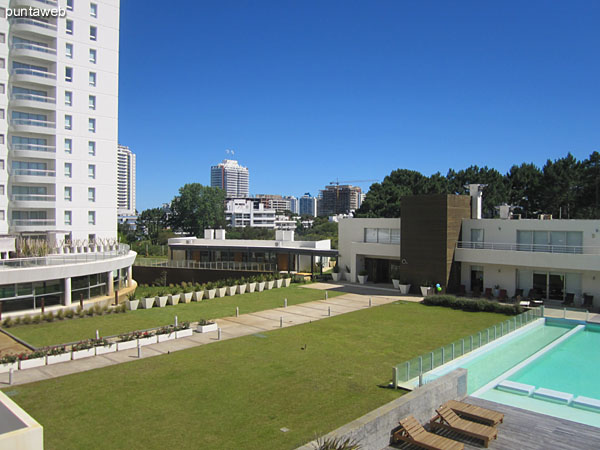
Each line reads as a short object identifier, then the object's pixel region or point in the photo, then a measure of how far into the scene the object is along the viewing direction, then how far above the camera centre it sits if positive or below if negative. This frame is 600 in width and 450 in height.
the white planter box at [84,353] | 16.97 -5.11
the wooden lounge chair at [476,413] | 11.40 -4.93
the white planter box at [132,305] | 27.06 -5.15
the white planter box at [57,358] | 16.28 -5.11
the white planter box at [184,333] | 20.26 -5.14
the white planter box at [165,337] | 19.65 -5.16
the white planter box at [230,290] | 33.28 -5.14
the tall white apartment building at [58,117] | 36.91 +8.73
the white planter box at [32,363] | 15.65 -5.10
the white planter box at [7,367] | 15.28 -5.08
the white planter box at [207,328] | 21.24 -5.13
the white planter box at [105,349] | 17.55 -5.13
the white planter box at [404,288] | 33.68 -4.92
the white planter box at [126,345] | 18.25 -5.14
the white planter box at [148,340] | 18.95 -5.14
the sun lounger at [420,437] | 10.05 -4.95
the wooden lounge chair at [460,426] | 10.55 -4.94
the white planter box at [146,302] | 27.44 -5.06
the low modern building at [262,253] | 46.06 -3.48
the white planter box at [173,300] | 29.16 -5.19
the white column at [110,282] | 31.60 -4.47
